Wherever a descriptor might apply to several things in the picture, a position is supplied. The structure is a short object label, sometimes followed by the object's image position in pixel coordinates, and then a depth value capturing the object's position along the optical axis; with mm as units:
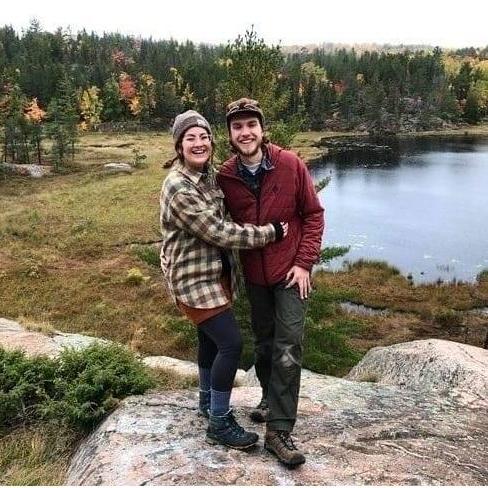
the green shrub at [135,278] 25844
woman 4582
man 4789
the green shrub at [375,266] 28469
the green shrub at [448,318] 22016
